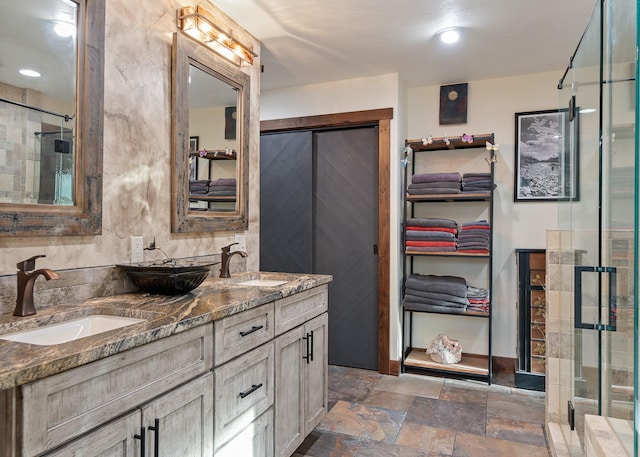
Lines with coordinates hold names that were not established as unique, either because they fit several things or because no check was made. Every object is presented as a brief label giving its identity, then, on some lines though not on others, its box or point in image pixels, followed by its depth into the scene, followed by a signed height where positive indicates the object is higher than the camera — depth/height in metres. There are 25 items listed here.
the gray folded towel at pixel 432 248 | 3.49 -0.16
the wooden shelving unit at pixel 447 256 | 3.39 -0.25
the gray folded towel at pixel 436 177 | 3.46 +0.43
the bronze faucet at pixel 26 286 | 1.40 -0.20
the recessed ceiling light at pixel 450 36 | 2.81 +1.30
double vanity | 0.99 -0.46
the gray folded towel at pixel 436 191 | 3.44 +0.32
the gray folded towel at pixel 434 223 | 3.51 +0.06
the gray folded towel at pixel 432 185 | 3.45 +0.37
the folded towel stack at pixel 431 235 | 3.49 -0.04
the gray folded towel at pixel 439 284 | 3.43 -0.44
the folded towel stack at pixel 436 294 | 3.43 -0.52
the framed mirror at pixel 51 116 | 1.47 +0.41
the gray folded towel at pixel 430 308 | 3.42 -0.64
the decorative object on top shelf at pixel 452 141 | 3.47 +0.73
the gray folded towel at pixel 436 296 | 3.42 -0.54
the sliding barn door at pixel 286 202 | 3.97 +0.24
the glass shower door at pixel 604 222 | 1.44 +0.04
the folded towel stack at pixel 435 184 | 3.45 +0.38
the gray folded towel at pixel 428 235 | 3.49 -0.05
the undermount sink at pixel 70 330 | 1.33 -0.35
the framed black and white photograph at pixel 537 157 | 3.56 +0.62
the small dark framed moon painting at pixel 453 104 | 3.79 +1.13
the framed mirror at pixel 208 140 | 2.22 +0.50
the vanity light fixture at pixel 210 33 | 2.22 +1.06
